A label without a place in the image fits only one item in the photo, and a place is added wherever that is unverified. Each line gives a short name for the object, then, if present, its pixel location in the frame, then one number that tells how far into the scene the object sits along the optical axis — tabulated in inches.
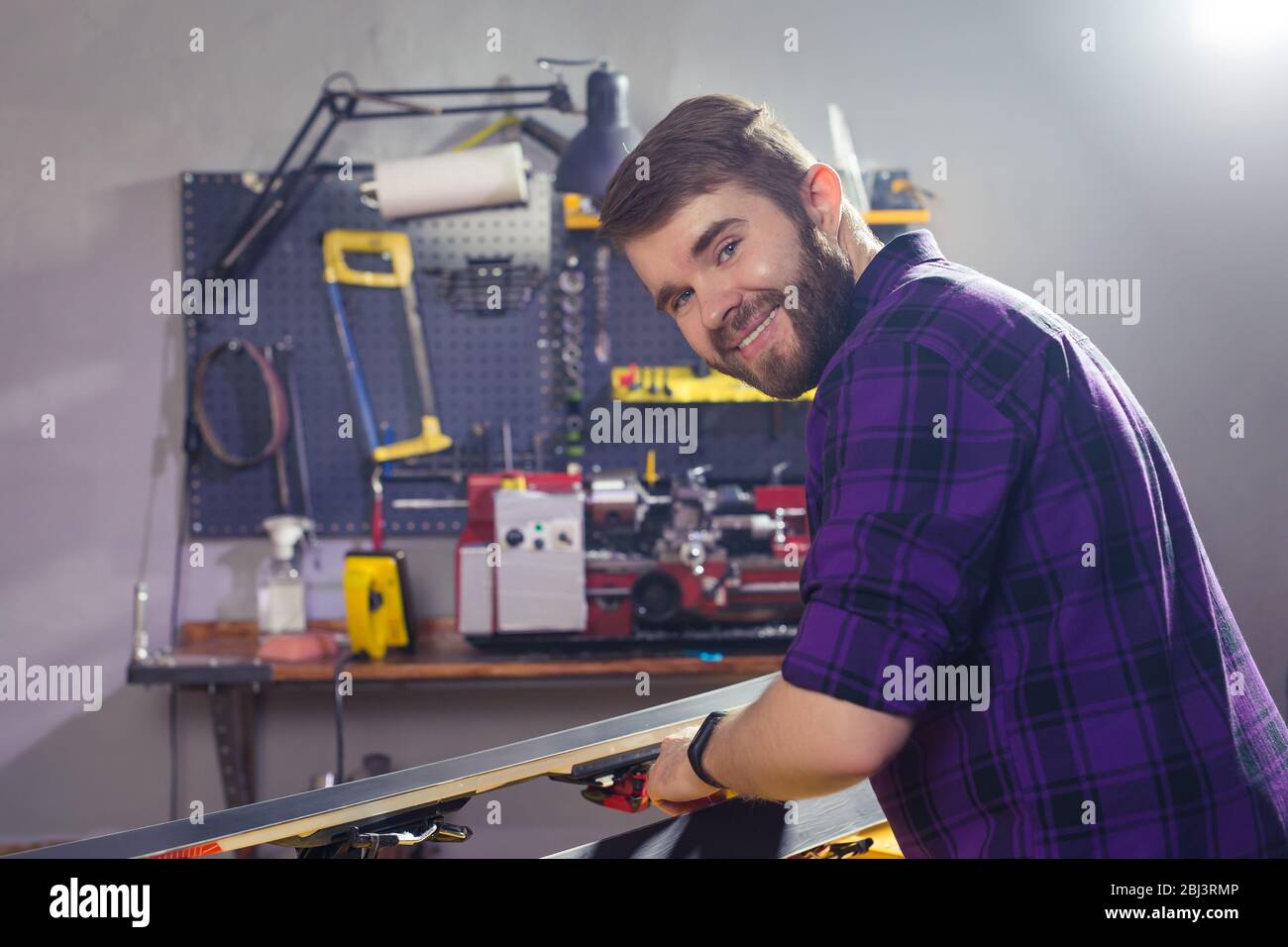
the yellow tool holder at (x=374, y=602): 104.1
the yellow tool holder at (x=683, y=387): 111.9
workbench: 99.6
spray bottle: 113.7
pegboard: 117.6
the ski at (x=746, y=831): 42.3
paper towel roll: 107.1
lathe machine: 101.3
